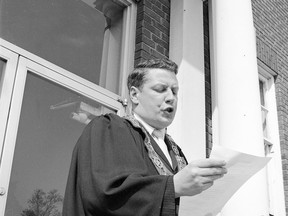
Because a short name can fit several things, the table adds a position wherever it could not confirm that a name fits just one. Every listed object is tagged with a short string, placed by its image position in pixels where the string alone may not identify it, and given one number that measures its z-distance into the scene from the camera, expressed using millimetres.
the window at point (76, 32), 3461
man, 1614
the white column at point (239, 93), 3043
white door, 2971
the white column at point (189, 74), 4160
